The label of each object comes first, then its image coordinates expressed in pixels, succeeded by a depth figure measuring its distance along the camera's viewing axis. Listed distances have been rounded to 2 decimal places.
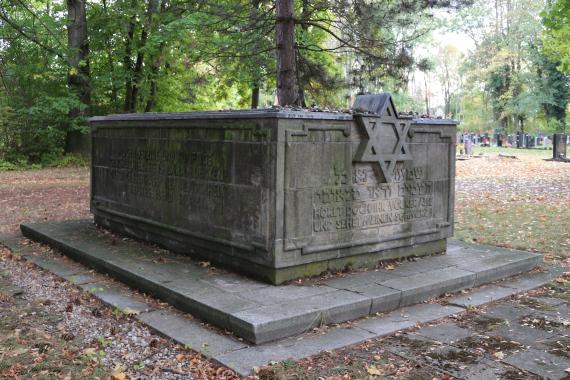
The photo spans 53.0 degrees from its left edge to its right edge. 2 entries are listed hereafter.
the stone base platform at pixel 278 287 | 5.07
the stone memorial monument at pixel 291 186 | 6.08
